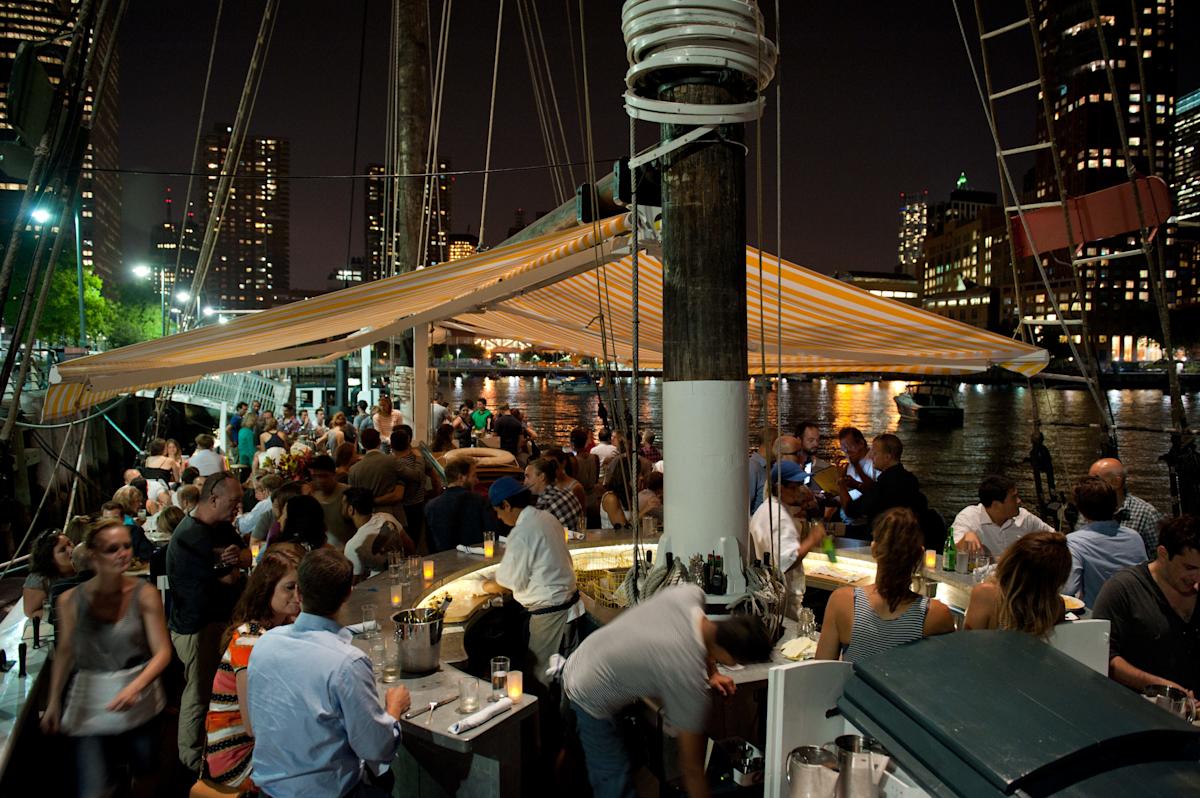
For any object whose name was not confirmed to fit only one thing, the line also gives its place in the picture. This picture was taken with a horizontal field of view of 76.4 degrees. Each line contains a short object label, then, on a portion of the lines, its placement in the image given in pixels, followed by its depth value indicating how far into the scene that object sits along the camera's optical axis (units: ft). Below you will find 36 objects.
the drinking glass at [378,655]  11.21
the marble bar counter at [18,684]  10.76
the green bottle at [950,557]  15.87
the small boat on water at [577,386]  280.72
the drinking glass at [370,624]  12.01
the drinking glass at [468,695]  9.96
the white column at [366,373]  57.57
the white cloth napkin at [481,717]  9.45
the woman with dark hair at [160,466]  34.14
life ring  27.76
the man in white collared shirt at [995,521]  16.25
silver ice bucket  11.03
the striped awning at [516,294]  17.10
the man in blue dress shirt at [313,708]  8.16
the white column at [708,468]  9.21
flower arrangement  27.88
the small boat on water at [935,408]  155.74
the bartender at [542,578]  13.42
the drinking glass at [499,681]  10.34
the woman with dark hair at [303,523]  16.75
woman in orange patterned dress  9.52
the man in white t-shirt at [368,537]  17.28
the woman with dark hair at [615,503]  21.53
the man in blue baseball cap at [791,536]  12.97
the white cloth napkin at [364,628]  12.33
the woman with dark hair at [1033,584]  8.59
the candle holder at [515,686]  10.38
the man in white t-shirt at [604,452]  31.71
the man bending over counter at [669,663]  8.73
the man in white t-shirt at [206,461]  29.12
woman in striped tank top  9.10
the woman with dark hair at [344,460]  26.66
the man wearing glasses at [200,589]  13.26
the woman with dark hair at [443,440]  33.81
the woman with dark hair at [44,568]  13.91
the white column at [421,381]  30.96
